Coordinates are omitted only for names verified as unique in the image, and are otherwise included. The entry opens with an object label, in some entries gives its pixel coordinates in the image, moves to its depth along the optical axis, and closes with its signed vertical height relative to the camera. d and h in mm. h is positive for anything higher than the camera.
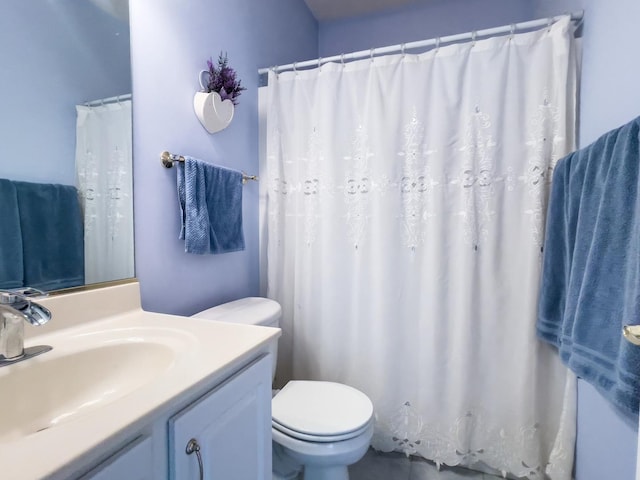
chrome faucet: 664 -201
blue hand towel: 1222 +91
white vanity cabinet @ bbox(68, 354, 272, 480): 496 -409
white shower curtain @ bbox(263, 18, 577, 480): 1312 -21
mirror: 792 +245
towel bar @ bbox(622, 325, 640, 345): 490 -168
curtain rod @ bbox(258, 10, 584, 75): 1262 +849
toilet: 1103 -716
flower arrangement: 1341 +637
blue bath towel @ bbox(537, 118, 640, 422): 764 -97
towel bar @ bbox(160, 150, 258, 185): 1183 +267
